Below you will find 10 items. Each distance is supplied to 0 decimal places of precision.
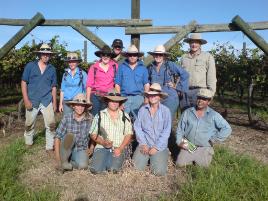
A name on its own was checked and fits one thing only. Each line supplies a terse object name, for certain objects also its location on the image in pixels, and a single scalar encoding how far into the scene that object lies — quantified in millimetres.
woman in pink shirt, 3808
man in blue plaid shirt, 3501
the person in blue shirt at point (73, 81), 4021
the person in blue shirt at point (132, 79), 3725
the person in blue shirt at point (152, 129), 3524
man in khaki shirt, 3757
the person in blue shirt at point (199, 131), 3611
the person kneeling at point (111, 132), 3494
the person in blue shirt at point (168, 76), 3732
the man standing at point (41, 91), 4032
